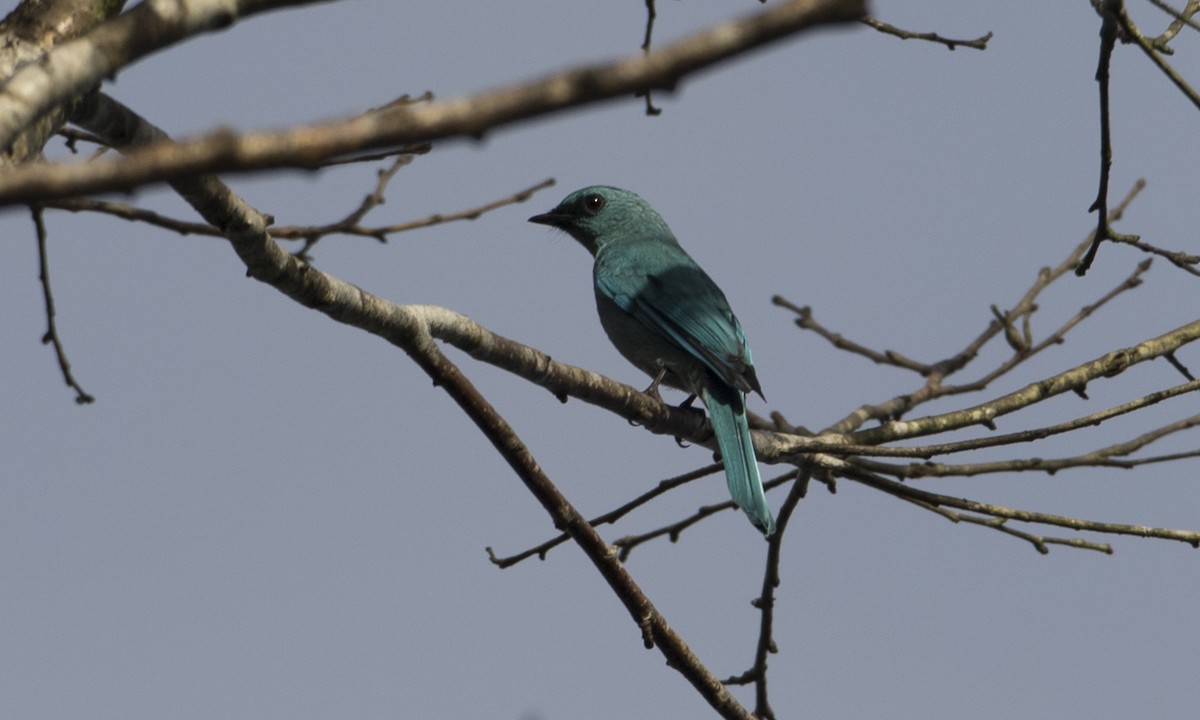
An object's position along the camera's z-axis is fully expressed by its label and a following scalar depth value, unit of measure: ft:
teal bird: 42.47
